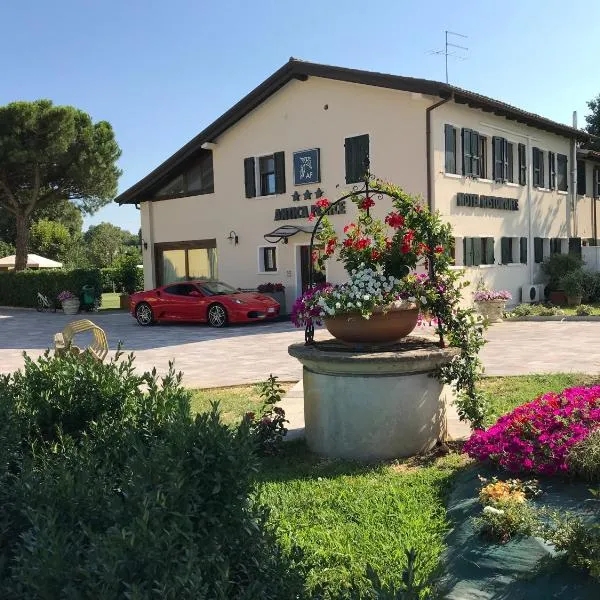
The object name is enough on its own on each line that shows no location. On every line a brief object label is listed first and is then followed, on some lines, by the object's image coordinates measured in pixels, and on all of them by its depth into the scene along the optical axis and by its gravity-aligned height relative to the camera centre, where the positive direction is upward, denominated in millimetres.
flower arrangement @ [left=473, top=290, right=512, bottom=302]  16859 -462
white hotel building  17406 +3285
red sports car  17609 -536
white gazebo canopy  40209 +1703
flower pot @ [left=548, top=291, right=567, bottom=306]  20375 -685
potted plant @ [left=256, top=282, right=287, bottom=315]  19656 -228
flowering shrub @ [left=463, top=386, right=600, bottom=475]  3887 -983
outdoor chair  8648 -612
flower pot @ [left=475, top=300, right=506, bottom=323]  16766 -777
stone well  4992 -932
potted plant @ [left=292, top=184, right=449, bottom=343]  5242 -53
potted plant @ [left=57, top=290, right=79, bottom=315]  24750 -499
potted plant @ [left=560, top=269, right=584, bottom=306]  19594 -333
